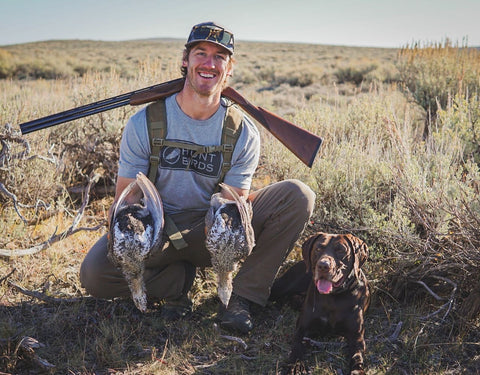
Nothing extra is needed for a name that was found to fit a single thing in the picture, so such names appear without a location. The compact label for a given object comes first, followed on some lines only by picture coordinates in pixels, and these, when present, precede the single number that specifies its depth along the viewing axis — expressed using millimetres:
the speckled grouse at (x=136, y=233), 2451
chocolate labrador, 2691
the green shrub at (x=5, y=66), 18577
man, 3104
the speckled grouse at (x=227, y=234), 2543
